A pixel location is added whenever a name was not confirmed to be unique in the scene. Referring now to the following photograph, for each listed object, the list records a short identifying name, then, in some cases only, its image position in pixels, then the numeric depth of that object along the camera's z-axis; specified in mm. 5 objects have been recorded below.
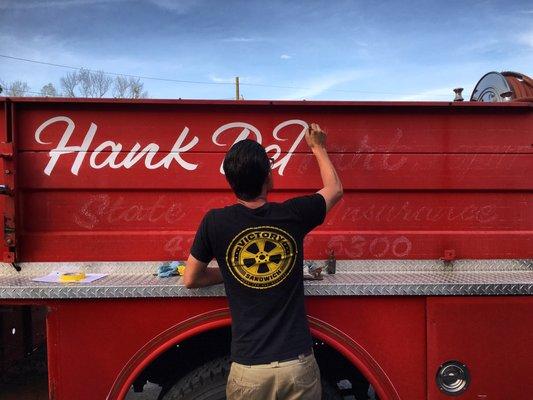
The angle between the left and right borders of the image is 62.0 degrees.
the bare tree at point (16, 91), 28188
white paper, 2260
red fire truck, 2219
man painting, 1771
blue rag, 2305
